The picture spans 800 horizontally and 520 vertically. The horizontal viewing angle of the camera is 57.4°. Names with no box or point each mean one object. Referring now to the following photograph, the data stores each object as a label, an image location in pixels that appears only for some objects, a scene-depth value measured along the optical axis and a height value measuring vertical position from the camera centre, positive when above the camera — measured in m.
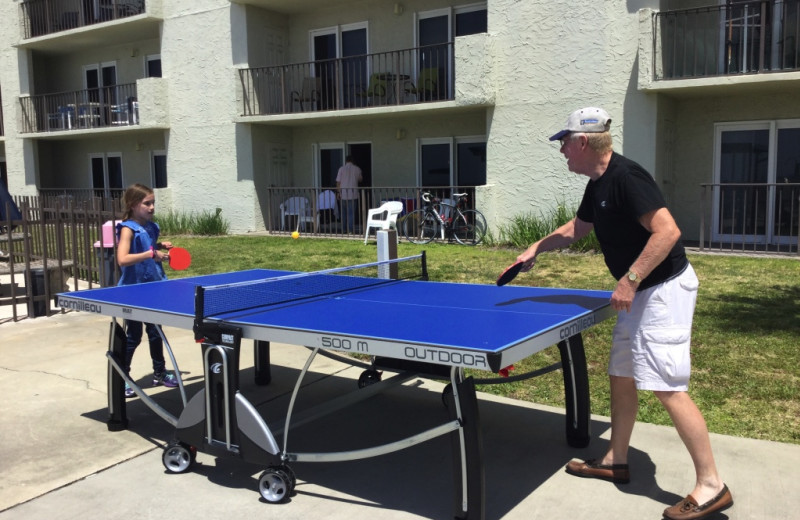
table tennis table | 3.45 -0.84
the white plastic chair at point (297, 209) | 18.31 -0.87
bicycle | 15.09 -1.07
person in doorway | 17.34 -0.23
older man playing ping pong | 3.56 -0.62
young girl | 5.70 -0.58
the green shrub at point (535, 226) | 13.98 -1.09
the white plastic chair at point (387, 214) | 14.98 -0.87
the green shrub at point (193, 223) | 19.02 -1.24
